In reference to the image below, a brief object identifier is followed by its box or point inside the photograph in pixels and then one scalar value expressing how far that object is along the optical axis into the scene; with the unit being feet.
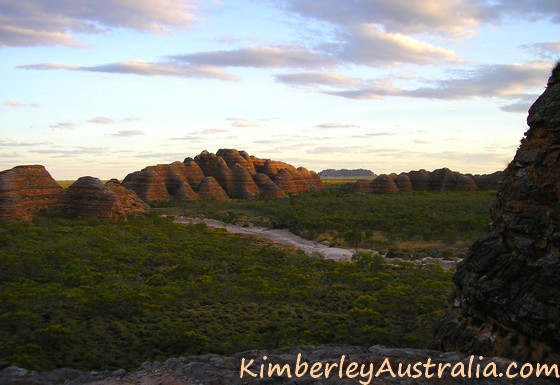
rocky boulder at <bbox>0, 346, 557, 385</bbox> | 27.02
